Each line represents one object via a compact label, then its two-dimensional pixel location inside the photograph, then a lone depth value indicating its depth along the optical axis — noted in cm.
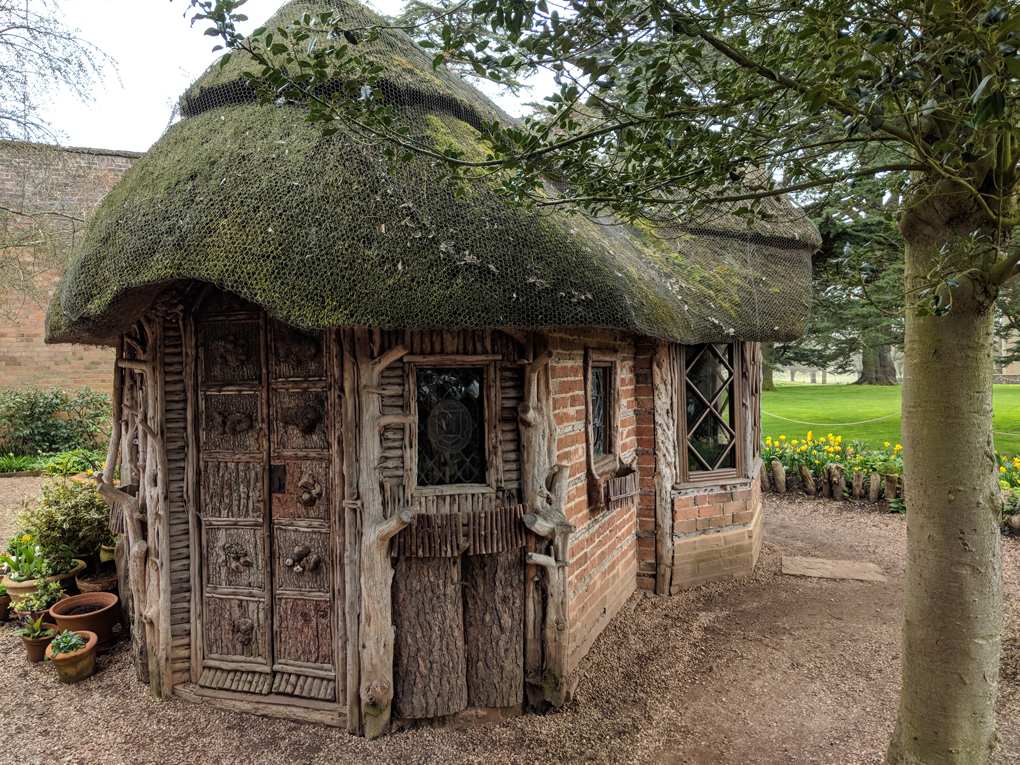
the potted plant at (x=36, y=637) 478
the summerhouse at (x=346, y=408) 350
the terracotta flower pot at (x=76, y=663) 447
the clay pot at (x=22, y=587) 541
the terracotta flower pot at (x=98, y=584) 545
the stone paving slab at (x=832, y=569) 651
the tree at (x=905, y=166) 197
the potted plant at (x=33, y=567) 542
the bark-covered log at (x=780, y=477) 996
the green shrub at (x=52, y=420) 1186
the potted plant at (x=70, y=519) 561
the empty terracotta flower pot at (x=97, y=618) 486
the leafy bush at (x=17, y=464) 1110
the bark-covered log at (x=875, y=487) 894
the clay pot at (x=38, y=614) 501
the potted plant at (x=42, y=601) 502
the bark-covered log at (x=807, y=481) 963
